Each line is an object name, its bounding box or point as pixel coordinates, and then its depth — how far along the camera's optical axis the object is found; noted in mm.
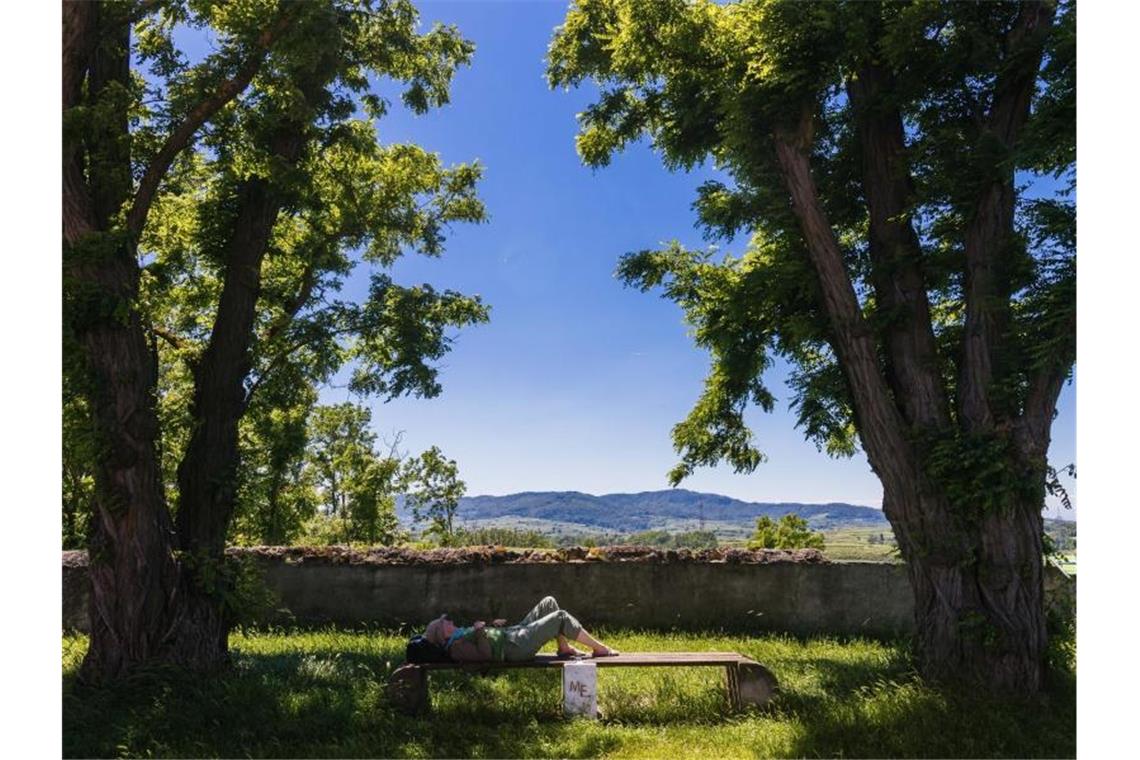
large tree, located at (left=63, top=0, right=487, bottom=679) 6461
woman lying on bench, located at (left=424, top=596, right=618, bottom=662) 6125
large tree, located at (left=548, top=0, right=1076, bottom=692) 6262
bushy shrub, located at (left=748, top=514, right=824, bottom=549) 17420
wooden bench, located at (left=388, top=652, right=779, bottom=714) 5895
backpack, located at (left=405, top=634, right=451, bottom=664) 6082
